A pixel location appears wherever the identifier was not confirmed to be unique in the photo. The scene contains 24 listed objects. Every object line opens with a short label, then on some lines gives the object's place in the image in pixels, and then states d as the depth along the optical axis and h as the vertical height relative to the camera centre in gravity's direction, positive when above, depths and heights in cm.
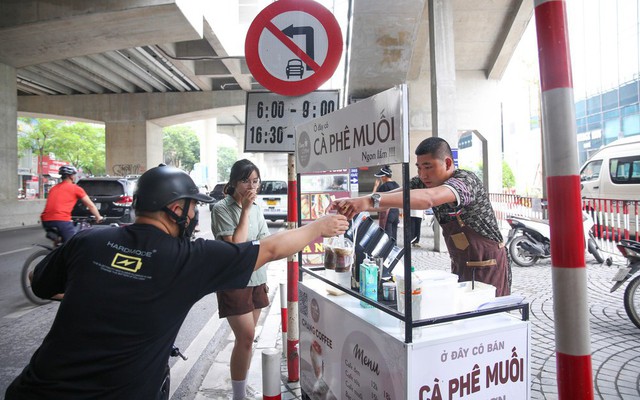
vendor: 270 -12
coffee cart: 184 -65
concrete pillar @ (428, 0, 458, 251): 978 +306
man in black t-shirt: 146 -30
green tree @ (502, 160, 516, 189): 3538 +192
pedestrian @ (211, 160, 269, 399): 300 -54
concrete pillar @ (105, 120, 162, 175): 2642 +389
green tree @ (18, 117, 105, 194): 3631 +642
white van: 1083 +72
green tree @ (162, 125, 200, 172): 6297 +970
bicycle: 582 -73
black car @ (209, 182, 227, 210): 1612 +59
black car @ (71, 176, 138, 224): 1075 +38
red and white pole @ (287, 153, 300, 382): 341 -72
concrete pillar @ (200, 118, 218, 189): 4856 +681
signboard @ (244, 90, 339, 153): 336 +73
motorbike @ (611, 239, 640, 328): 447 -90
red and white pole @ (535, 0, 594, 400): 145 -4
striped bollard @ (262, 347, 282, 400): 243 -99
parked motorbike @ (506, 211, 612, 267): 800 -83
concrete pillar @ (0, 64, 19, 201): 1538 +285
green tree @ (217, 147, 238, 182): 8819 +1042
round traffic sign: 323 +123
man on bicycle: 643 +9
